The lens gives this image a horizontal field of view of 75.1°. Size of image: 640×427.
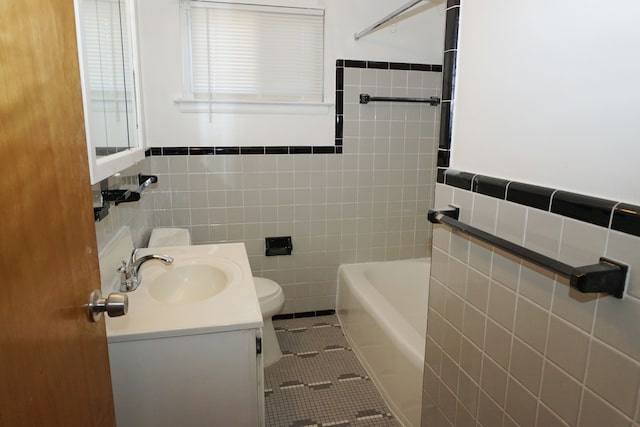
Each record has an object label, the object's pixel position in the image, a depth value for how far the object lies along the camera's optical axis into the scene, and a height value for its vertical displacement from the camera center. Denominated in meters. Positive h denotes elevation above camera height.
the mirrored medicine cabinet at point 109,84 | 1.01 +0.13
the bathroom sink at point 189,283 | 1.74 -0.67
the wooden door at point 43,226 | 0.56 -0.16
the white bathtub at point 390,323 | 1.84 -1.07
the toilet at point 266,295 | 2.27 -0.92
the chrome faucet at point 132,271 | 1.55 -0.54
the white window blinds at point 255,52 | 2.41 +0.43
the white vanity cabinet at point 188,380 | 1.26 -0.78
